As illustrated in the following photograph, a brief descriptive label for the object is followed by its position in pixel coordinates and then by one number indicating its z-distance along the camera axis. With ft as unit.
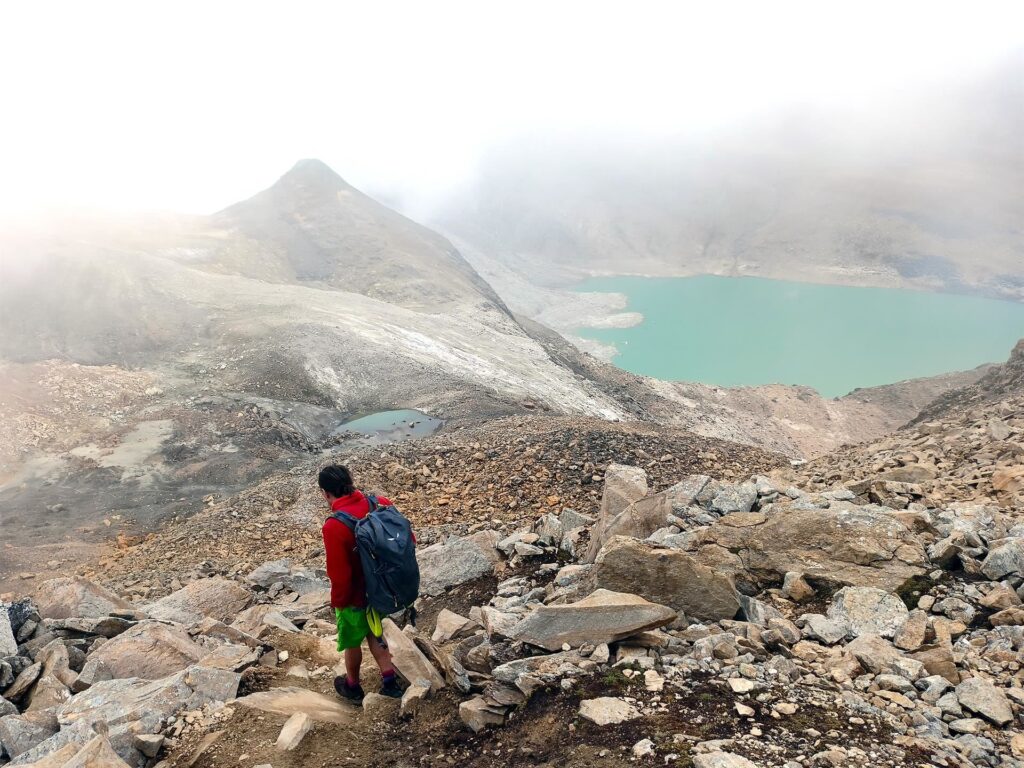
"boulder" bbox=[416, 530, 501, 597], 25.49
